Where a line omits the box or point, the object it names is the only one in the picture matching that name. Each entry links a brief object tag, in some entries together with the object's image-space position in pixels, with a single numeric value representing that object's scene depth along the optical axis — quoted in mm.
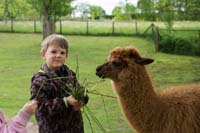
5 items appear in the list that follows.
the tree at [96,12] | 51631
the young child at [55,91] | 3822
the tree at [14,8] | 39812
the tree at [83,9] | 37681
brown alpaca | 4559
